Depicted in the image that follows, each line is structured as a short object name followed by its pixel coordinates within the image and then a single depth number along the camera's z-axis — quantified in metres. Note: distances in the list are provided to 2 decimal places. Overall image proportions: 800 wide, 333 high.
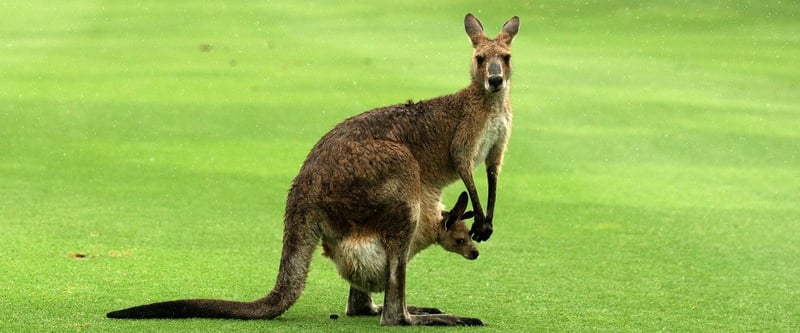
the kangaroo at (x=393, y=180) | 12.27
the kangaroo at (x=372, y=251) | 12.31
